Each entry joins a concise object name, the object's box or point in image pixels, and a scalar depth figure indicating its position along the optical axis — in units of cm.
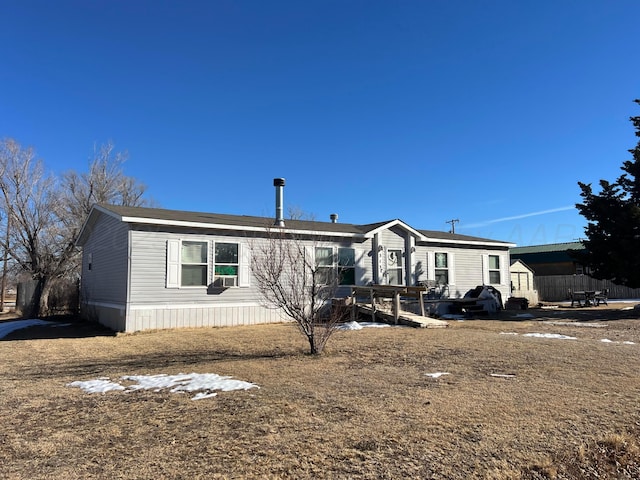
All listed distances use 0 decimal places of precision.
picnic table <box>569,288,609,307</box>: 2152
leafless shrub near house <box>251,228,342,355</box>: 837
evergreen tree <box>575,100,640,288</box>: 1752
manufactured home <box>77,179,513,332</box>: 1284
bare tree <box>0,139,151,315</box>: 1997
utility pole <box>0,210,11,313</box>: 2099
